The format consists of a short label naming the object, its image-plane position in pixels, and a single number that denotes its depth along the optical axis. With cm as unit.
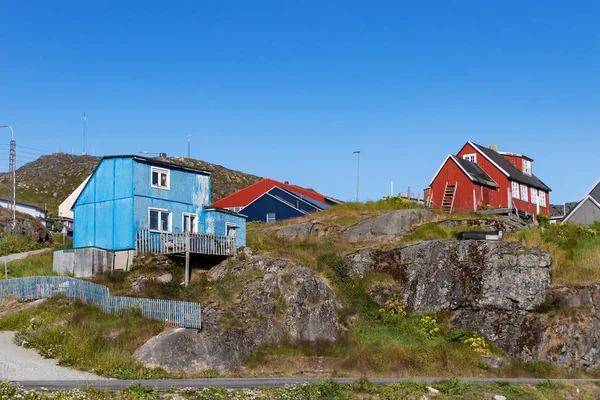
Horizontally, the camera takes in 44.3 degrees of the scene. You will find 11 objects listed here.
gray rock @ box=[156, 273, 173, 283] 4406
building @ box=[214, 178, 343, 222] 7175
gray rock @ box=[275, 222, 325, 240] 5803
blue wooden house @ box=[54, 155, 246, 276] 4625
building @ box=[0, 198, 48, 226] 8525
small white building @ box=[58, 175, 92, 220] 9334
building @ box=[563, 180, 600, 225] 6862
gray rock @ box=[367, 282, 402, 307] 4712
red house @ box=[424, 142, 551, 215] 6412
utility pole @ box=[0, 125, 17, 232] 7375
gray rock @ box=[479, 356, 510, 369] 4085
